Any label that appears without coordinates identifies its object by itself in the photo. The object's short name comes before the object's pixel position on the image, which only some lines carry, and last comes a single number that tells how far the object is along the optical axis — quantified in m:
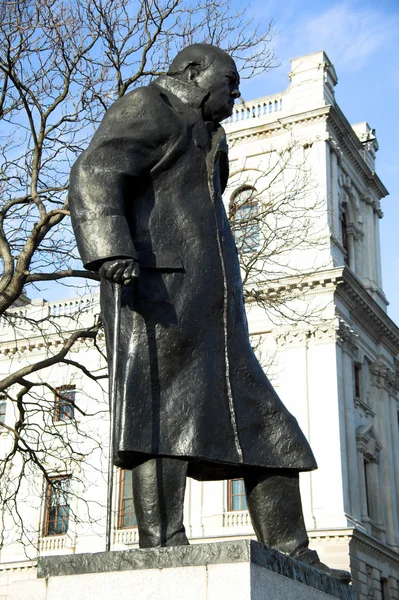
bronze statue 3.72
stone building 28.72
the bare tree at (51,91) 13.77
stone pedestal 3.11
